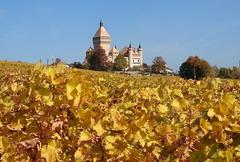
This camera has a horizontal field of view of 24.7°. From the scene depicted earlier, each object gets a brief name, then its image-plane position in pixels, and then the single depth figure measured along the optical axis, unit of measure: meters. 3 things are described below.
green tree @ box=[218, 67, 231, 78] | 96.69
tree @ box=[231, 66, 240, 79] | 93.06
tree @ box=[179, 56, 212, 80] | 94.88
